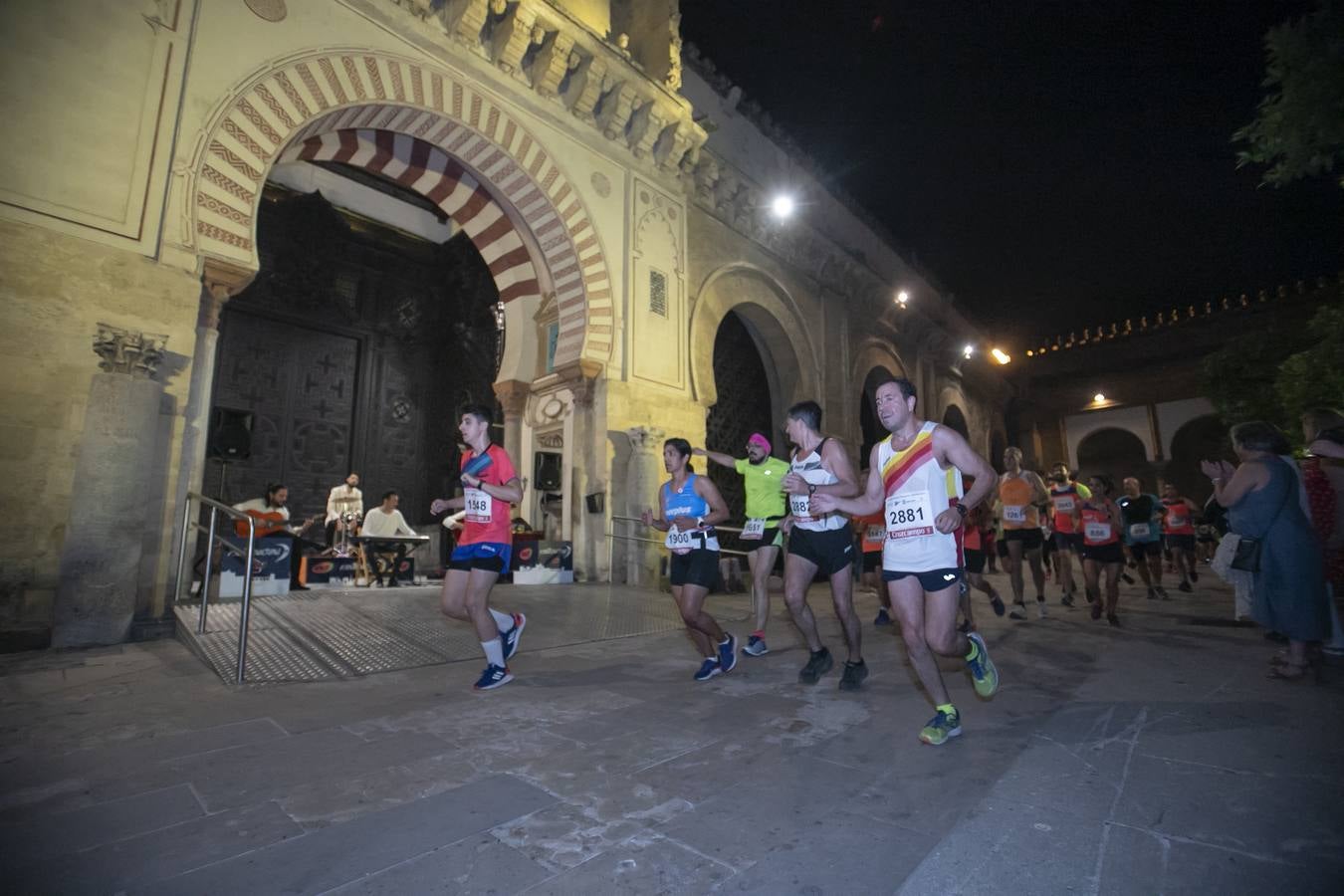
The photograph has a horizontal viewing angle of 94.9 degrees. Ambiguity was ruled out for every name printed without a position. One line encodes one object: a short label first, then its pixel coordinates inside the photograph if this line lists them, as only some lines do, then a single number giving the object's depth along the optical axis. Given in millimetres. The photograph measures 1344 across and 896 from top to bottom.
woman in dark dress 3971
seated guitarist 7995
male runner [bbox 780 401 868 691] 4094
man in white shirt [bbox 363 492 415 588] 9930
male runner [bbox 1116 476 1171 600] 9195
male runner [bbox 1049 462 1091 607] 7551
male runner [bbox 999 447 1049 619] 7391
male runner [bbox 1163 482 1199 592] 10945
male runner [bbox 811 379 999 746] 2949
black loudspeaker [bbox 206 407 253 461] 7383
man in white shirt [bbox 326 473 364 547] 11070
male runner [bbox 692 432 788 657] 5172
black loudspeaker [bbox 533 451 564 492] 10664
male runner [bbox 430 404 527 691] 4047
